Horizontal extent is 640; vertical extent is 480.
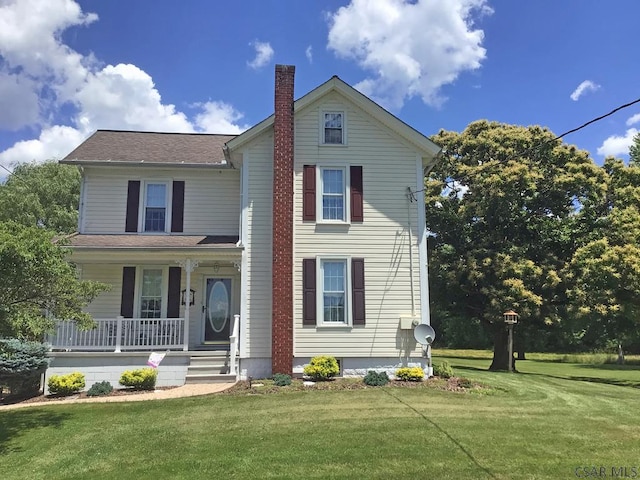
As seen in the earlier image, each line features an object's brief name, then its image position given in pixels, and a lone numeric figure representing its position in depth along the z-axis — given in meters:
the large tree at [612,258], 16.12
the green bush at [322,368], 12.23
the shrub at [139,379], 11.66
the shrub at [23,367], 10.94
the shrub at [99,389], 11.36
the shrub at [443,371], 12.95
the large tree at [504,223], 19.45
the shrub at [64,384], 11.24
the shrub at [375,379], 11.97
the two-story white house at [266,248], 12.77
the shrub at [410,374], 12.41
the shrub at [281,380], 11.63
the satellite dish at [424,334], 12.78
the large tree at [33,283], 7.05
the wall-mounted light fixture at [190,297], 14.06
